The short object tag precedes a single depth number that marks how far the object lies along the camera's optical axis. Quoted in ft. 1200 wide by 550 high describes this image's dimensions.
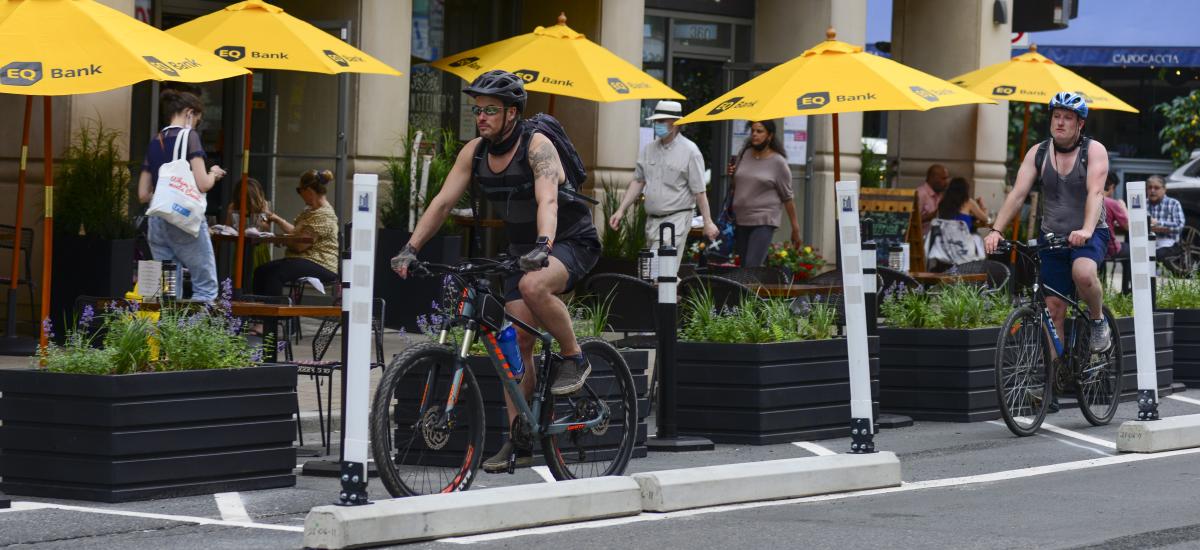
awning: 121.40
